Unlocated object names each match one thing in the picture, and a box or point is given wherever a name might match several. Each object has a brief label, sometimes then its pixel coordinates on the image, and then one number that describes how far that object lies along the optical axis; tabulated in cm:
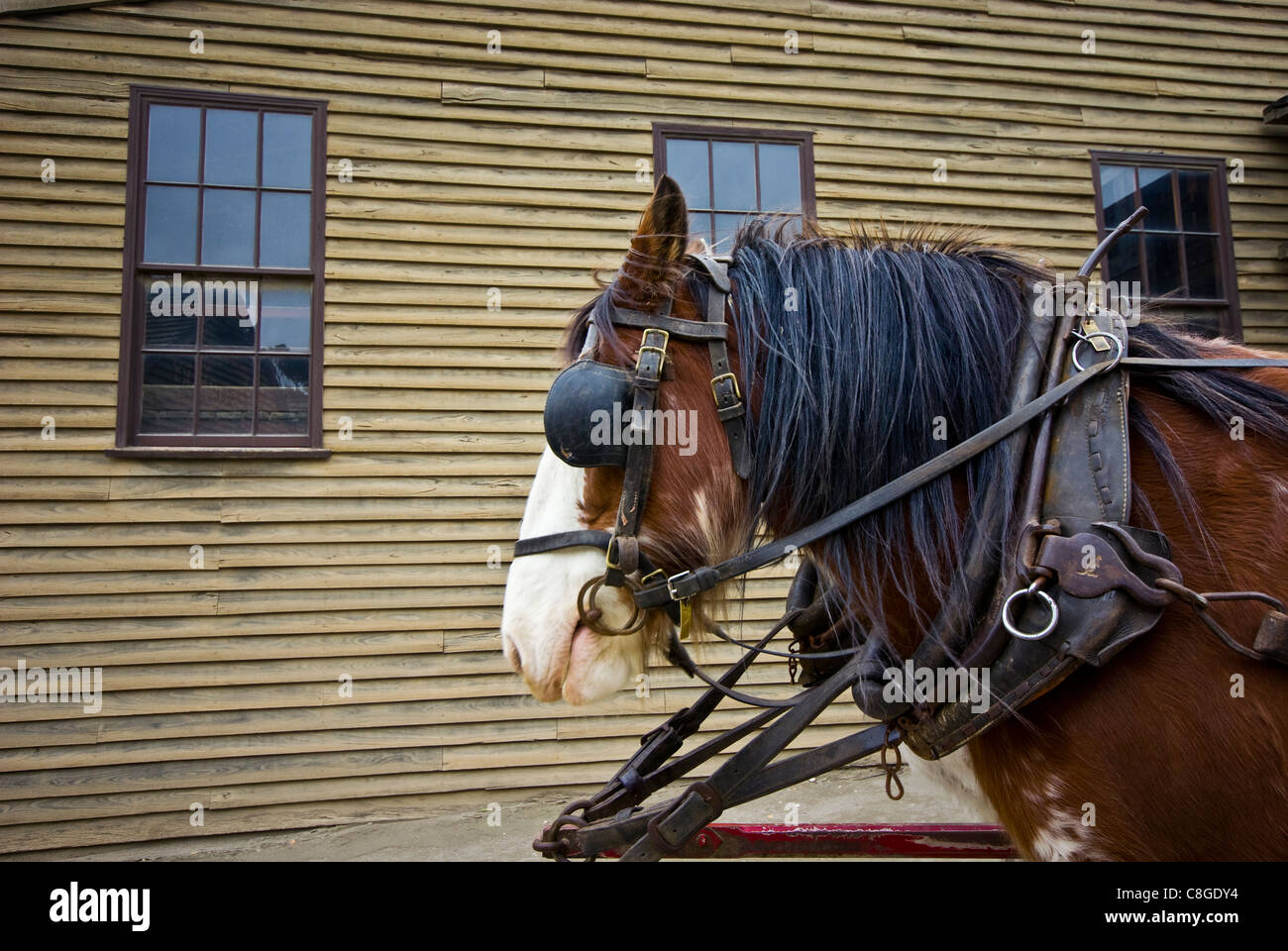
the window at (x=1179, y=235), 550
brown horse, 117
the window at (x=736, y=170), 486
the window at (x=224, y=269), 419
